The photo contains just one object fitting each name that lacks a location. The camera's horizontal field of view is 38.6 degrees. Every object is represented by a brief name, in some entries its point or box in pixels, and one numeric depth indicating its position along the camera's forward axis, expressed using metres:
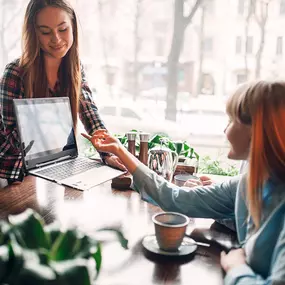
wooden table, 0.88
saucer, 0.96
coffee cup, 0.95
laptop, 1.43
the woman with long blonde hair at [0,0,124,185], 1.64
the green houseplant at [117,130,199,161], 1.78
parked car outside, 2.63
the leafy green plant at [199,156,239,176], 2.49
